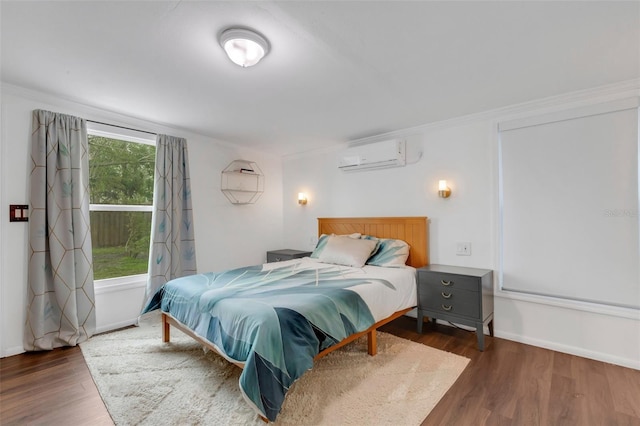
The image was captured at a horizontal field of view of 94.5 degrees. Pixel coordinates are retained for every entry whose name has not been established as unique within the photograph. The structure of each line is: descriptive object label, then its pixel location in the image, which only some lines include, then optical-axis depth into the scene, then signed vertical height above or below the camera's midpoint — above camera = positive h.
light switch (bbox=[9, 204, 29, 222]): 2.53 +0.05
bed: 1.65 -0.64
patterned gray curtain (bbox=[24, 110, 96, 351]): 2.59 -0.20
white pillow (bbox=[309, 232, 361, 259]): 3.71 -0.36
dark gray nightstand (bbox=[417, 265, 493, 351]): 2.63 -0.78
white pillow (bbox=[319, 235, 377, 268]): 3.29 -0.42
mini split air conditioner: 3.55 +0.74
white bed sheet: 2.45 -0.65
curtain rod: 3.00 +0.98
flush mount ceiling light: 1.72 +1.04
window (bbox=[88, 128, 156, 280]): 3.14 +0.18
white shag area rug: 1.75 -1.18
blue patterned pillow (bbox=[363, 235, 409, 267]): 3.25 -0.44
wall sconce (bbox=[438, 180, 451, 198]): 3.24 +0.27
